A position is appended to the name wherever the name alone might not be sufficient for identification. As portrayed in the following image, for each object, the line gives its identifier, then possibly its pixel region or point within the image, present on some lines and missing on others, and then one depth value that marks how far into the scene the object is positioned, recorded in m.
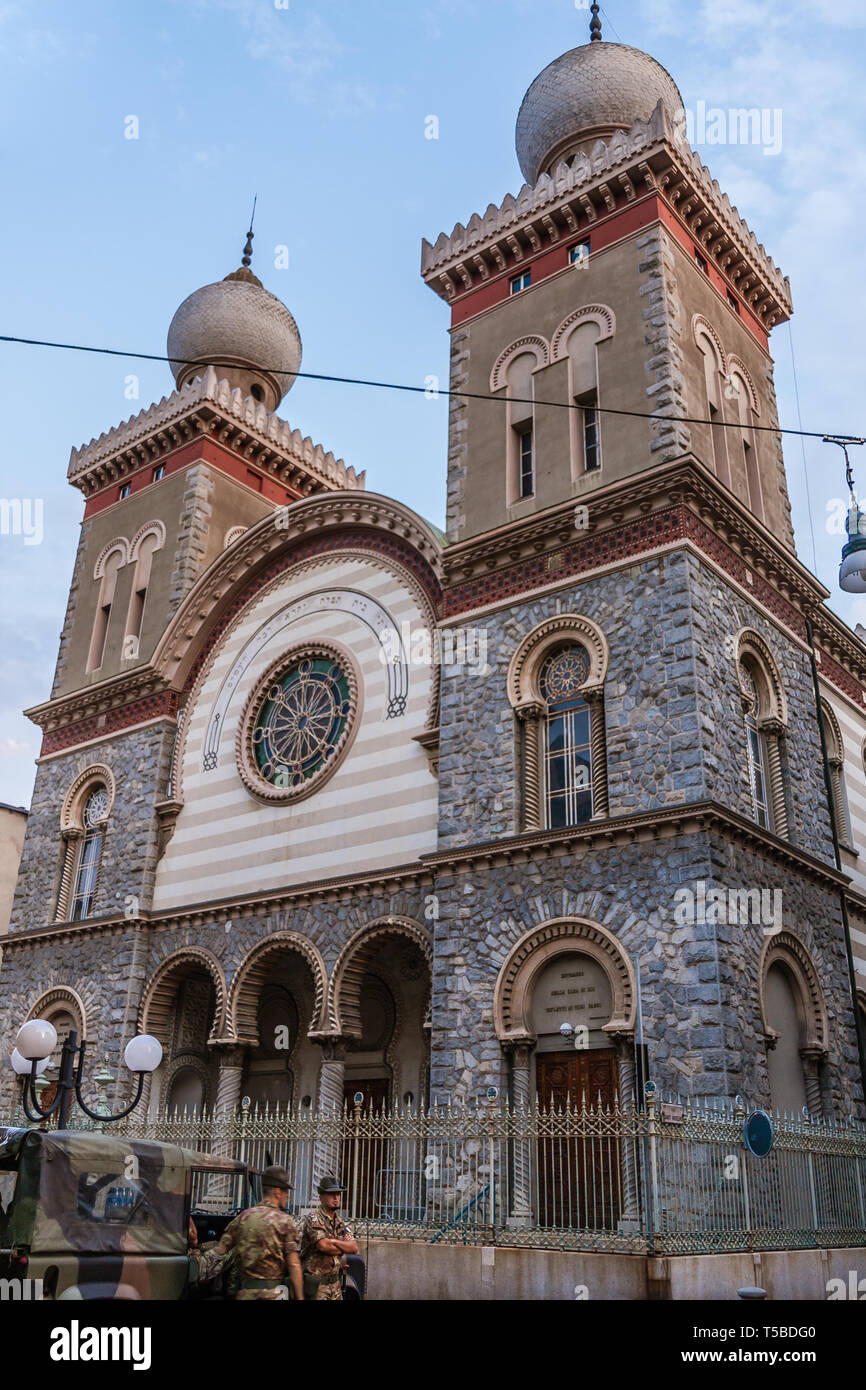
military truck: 8.38
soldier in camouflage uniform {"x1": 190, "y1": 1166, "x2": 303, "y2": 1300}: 8.17
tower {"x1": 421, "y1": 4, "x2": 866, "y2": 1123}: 16.30
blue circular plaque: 13.11
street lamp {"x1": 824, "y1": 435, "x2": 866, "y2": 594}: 15.76
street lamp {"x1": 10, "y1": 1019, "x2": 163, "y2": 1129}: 14.57
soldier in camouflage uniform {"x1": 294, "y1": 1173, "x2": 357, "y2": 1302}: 8.95
